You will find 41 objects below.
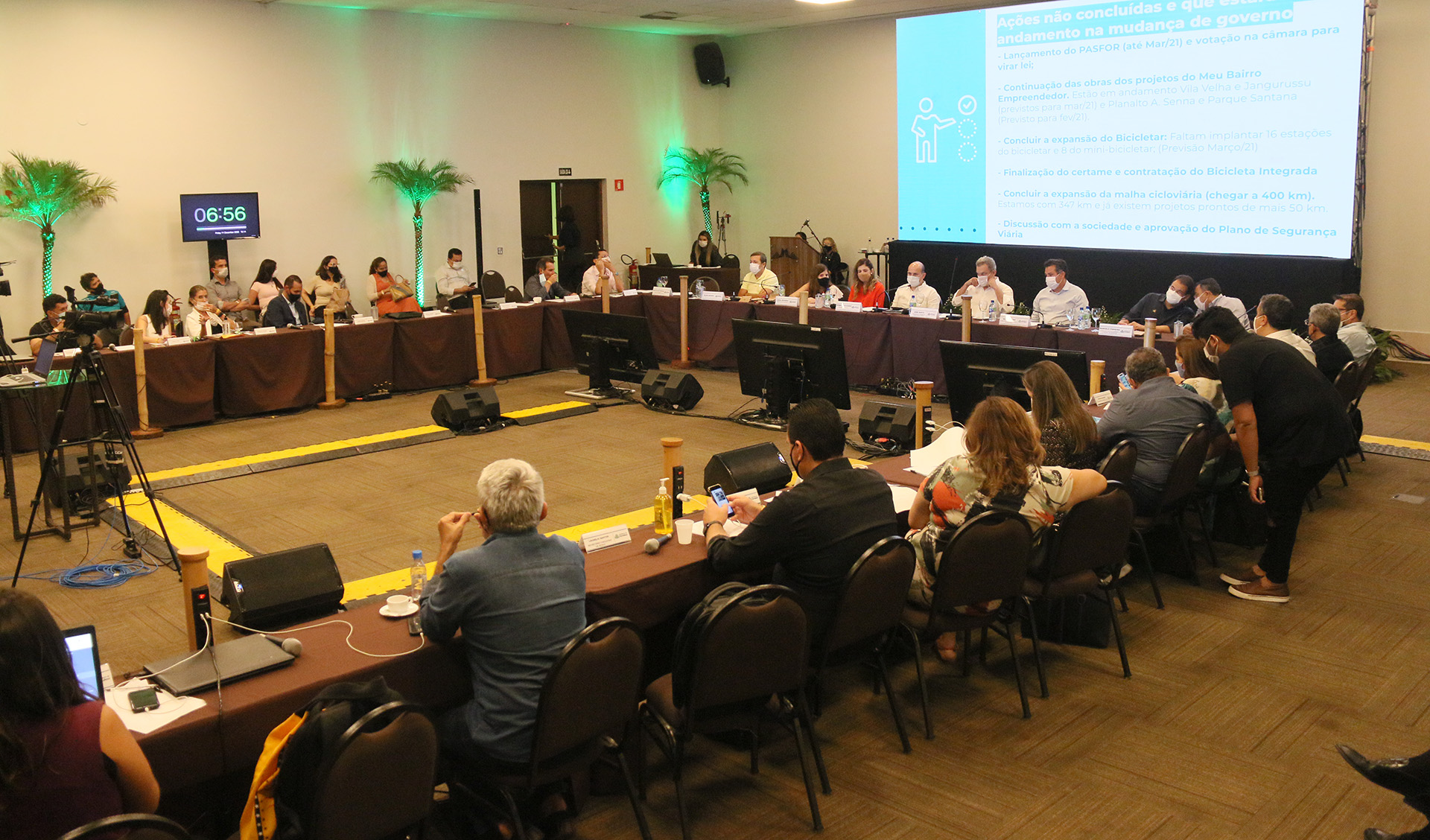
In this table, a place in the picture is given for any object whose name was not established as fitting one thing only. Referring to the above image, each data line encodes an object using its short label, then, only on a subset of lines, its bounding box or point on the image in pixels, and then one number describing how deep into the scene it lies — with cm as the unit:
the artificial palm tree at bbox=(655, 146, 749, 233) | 1677
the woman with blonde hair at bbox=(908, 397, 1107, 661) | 394
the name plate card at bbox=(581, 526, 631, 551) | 387
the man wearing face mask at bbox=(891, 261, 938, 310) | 1056
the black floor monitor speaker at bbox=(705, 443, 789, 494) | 499
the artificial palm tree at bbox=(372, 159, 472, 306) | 1348
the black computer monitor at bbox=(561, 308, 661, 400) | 952
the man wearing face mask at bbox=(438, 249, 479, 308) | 1343
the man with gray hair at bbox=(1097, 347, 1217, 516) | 506
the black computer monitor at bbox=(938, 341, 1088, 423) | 597
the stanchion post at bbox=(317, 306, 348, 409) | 986
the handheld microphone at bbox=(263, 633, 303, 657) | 304
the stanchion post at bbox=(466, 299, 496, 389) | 1083
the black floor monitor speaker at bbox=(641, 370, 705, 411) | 930
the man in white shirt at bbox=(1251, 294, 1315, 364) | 577
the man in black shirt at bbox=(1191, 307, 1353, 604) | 494
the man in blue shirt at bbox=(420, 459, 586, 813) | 294
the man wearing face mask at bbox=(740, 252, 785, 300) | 1187
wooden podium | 1598
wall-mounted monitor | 1173
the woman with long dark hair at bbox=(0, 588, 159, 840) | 214
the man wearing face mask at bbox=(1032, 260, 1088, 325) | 995
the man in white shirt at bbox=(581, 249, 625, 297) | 1223
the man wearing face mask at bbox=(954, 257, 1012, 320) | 1002
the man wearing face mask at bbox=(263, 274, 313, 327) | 1045
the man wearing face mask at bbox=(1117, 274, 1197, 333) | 928
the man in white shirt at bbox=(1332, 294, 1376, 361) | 734
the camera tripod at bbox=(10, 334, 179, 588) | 538
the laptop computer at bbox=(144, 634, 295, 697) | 286
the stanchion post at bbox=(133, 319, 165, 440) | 870
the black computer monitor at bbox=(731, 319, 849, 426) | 775
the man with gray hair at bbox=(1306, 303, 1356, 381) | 685
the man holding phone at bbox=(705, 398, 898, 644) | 353
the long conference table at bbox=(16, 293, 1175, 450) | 903
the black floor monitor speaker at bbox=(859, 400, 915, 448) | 729
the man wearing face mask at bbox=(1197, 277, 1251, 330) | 887
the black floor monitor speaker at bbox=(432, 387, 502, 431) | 880
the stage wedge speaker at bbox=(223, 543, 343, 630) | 336
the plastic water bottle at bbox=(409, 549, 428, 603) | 351
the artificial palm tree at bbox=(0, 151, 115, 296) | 1059
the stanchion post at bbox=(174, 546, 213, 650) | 307
